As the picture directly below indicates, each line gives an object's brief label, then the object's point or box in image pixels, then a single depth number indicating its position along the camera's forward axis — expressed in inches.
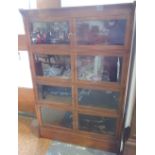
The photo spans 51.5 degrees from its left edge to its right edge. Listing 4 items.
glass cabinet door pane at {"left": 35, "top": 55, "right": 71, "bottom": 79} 62.4
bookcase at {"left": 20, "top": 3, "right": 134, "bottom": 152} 52.1
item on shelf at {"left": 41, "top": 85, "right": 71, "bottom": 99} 66.6
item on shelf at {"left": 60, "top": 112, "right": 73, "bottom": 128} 71.2
